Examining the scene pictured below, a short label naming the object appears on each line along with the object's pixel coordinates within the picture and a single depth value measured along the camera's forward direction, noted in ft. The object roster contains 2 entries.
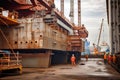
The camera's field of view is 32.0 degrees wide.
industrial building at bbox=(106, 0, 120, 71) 59.52
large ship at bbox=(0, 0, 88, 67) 73.41
